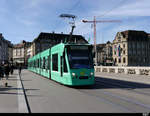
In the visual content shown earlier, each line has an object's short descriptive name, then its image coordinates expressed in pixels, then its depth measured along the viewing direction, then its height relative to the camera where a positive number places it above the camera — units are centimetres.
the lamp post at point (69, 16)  2973 +656
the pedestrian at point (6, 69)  2077 -53
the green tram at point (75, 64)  1270 -7
